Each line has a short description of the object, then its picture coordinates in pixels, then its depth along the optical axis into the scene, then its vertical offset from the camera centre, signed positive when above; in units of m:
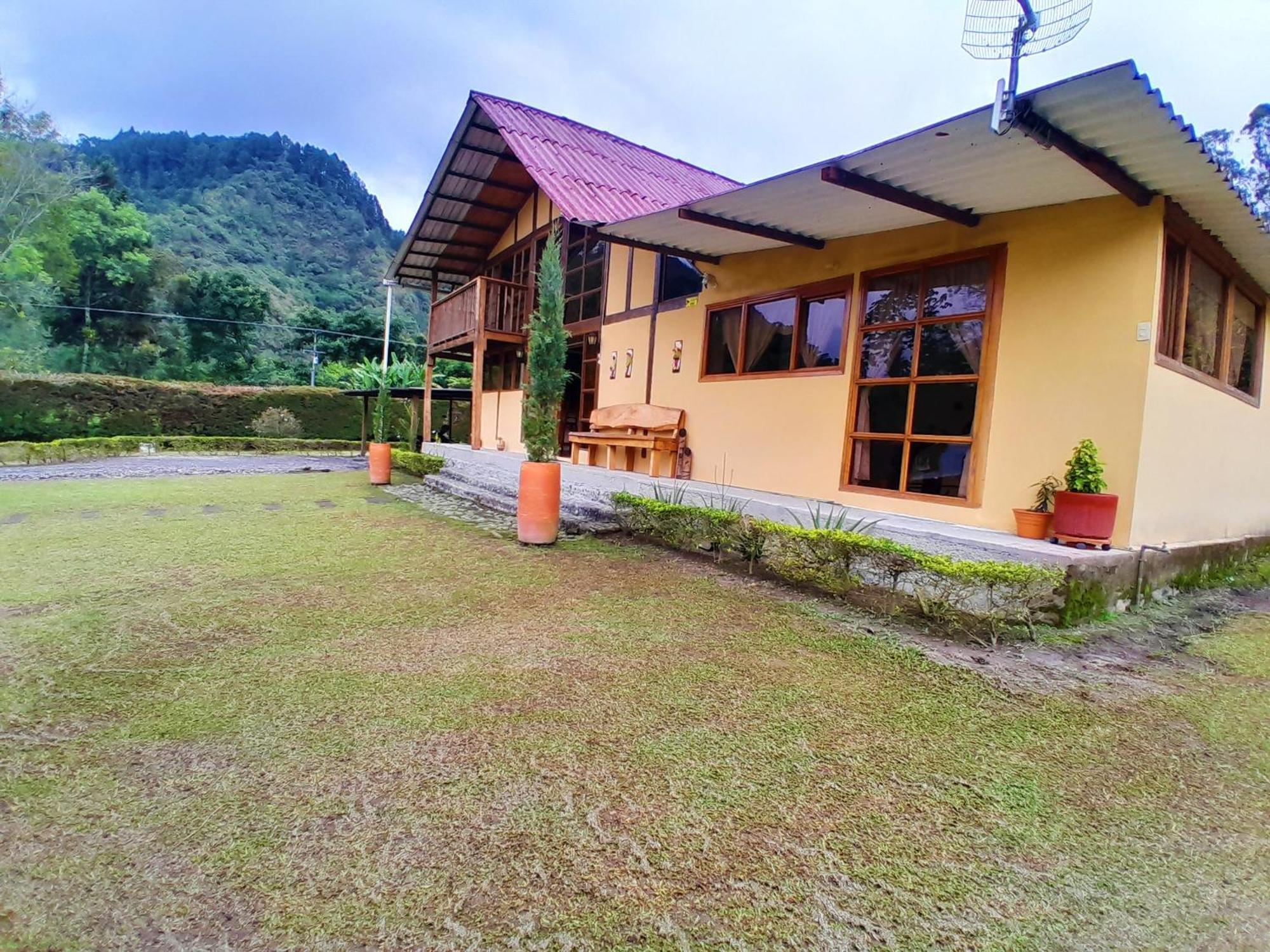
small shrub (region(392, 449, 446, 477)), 12.27 -0.85
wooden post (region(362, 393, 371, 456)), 19.11 +0.11
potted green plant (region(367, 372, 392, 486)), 11.46 -0.68
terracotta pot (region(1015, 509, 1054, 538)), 4.73 -0.45
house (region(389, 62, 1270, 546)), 4.39 +1.35
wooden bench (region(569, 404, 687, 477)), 8.35 +0.03
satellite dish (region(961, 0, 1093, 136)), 3.56 +2.66
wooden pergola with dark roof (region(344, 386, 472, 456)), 13.86 +0.67
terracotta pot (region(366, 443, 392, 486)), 11.45 -0.80
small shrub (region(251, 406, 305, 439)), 20.72 -0.39
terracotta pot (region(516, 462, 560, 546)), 6.38 -0.77
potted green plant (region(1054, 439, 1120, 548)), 4.37 -0.26
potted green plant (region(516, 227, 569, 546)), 6.41 +0.19
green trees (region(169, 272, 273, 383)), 31.11 +4.58
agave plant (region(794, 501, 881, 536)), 5.03 -0.60
